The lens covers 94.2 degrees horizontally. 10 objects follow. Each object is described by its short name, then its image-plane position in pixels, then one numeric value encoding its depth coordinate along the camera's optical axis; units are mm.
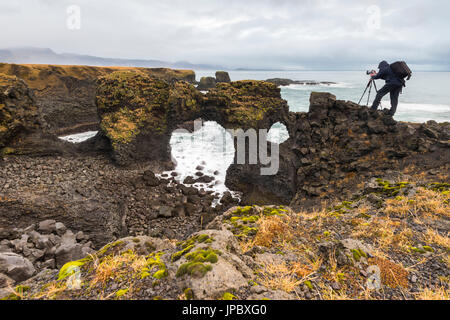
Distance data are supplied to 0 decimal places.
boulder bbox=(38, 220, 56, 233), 12727
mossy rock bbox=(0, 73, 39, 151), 16375
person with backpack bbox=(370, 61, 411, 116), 12922
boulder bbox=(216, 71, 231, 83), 94594
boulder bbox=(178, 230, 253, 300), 3344
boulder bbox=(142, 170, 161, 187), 20109
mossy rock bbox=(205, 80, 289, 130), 22500
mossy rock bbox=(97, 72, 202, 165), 21469
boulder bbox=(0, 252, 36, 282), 7082
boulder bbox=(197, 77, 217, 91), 91762
